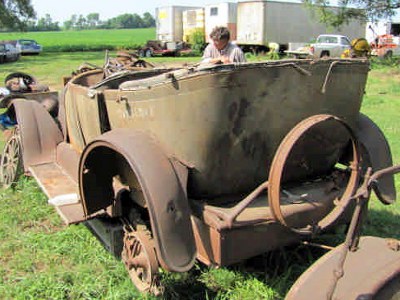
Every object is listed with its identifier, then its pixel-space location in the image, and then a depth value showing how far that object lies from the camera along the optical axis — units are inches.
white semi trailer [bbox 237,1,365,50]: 1099.9
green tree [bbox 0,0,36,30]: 1306.5
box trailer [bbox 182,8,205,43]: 1293.1
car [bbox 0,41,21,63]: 1061.1
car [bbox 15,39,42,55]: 1339.8
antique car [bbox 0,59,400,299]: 107.0
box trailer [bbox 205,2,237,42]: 1215.1
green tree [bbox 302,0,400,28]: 843.4
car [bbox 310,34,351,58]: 987.9
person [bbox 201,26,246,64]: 188.5
